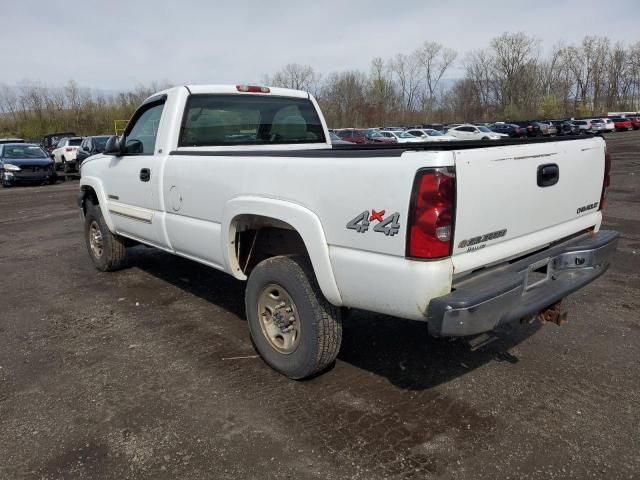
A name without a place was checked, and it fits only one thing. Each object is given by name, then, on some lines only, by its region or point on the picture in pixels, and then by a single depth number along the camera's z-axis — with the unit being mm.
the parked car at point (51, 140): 31070
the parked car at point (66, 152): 24922
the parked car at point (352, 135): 32472
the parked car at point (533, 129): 43031
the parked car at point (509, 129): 42531
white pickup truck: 2646
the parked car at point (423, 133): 34462
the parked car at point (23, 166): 19922
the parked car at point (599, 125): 45862
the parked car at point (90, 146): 21641
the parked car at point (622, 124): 48844
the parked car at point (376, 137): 31783
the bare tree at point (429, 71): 89050
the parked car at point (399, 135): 32219
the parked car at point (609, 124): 46875
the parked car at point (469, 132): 33750
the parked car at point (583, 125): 43869
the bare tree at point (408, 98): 84938
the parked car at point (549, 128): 41531
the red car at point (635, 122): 49812
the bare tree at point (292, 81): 72888
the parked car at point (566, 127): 41738
